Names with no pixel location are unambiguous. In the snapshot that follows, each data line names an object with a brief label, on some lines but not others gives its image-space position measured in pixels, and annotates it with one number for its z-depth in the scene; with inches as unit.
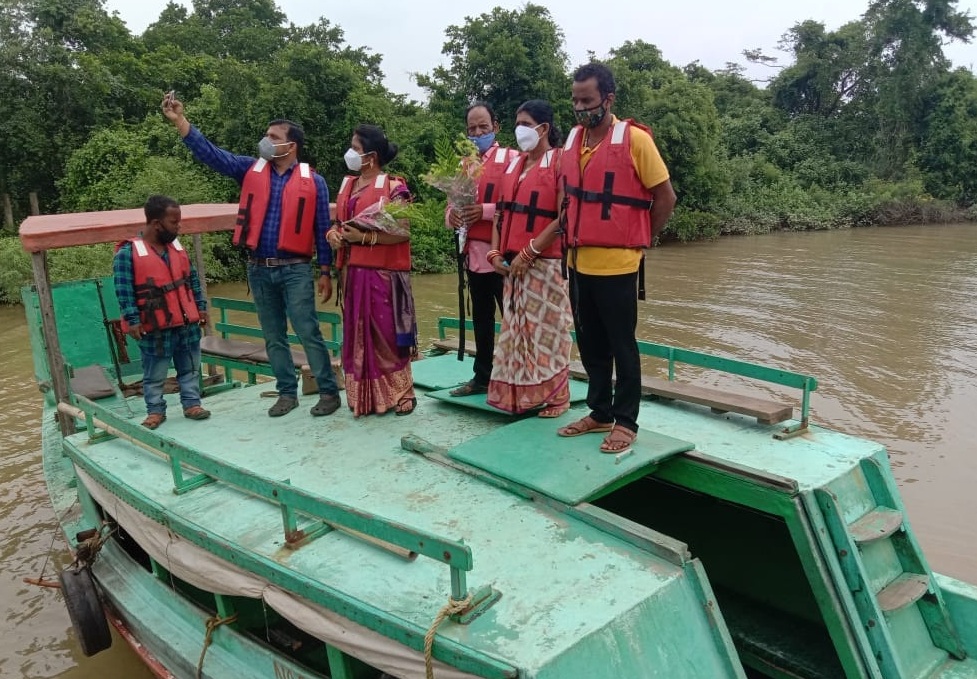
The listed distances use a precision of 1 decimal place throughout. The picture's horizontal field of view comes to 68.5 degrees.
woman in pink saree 166.7
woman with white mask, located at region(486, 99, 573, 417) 149.1
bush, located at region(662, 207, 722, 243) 970.1
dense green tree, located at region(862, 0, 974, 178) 1294.3
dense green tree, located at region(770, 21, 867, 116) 1414.9
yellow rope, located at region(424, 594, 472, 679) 84.0
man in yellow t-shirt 125.4
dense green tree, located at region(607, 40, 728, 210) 932.6
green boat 91.8
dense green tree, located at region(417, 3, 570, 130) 827.4
